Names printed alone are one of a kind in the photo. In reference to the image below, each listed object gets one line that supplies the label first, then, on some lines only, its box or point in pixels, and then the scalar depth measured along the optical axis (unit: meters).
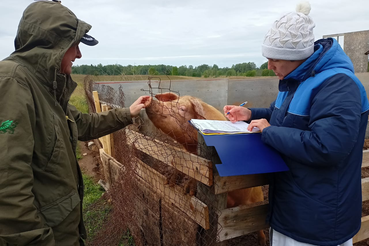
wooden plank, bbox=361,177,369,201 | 3.04
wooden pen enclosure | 2.31
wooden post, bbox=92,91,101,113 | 6.04
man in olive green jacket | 1.47
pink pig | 3.21
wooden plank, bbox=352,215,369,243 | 2.97
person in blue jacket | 1.60
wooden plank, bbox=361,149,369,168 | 3.27
